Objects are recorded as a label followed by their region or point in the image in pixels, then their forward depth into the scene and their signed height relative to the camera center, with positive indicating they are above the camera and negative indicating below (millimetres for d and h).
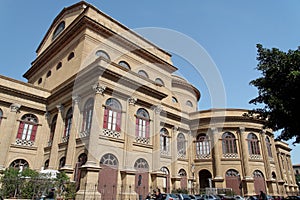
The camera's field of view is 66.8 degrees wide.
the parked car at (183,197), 15238 -883
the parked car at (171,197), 12694 -769
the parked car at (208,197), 17823 -1016
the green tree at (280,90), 11812 +4896
